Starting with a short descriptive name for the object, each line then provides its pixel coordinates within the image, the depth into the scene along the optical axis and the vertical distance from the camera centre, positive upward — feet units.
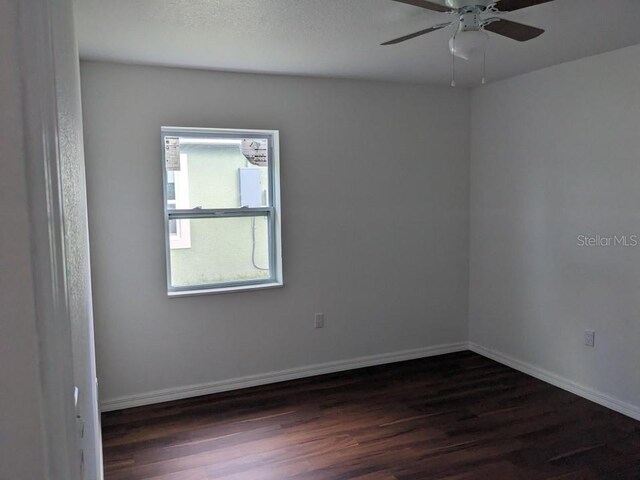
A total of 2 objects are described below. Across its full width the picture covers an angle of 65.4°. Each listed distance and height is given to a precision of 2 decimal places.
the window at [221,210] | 12.16 -0.14
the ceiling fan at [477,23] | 6.96 +2.62
